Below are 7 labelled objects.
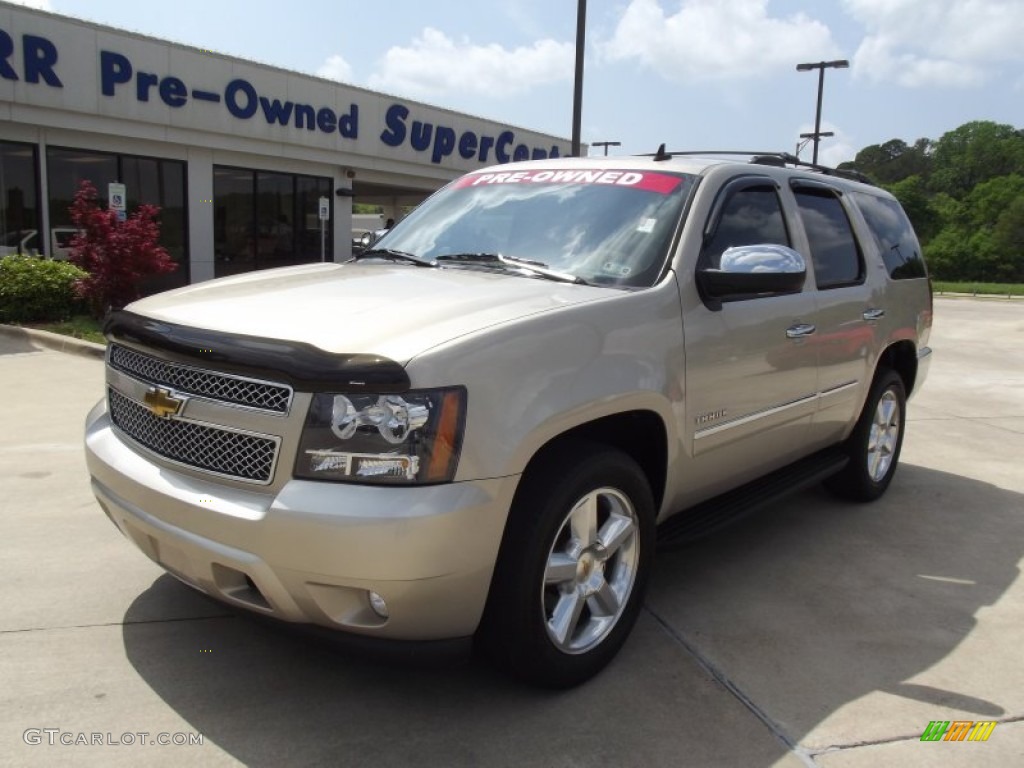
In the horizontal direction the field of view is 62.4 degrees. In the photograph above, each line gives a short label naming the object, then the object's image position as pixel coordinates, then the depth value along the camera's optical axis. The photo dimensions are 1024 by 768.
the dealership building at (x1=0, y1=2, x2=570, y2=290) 14.70
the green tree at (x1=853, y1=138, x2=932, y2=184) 108.69
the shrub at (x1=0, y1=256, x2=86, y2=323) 10.95
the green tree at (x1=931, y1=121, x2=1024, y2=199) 96.00
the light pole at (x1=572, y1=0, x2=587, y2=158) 14.48
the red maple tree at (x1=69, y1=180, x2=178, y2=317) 11.04
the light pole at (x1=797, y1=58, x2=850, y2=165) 28.80
